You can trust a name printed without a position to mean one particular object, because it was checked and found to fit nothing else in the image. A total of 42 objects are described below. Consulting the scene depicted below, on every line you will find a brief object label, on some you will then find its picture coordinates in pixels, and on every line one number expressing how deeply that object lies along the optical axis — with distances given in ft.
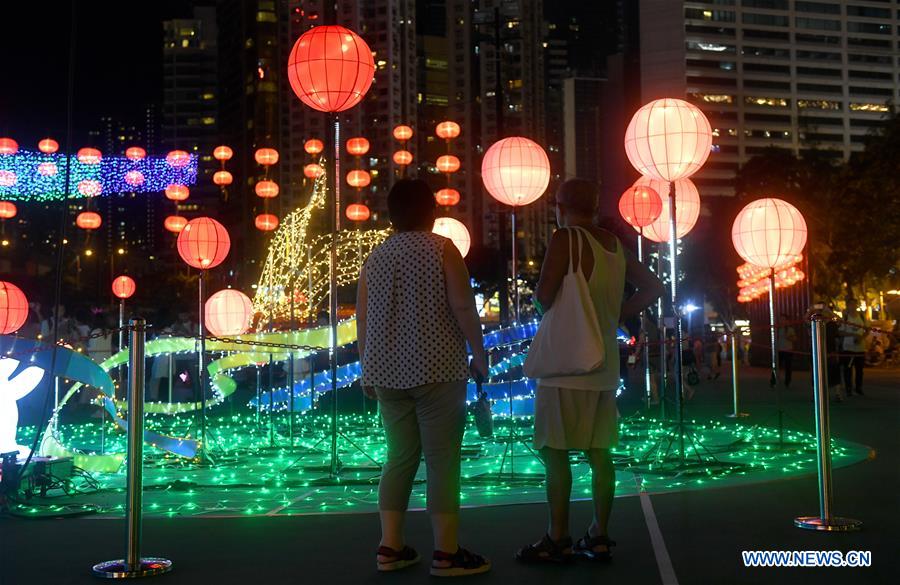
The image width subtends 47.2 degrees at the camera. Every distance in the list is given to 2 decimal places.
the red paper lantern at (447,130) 69.26
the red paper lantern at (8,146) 71.67
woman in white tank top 15.35
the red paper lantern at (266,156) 76.99
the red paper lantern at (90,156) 77.30
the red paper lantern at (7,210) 73.56
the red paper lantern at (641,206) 46.06
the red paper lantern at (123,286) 61.69
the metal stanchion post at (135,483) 15.21
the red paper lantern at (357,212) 84.84
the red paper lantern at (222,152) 81.71
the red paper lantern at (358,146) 74.79
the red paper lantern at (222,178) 80.02
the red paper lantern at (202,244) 42.39
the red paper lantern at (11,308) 47.09
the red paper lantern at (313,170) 83.20
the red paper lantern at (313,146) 82.48
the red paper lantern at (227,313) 54.54
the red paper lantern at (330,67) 29.86
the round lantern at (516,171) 41.39
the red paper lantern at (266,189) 80.18
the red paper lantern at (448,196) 74.33
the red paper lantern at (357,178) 80.23
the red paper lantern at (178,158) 78.07
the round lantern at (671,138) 31.32
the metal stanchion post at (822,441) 17.54
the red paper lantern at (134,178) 83.15
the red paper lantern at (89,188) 79.65
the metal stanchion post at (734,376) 46.52
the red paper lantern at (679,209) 47.34
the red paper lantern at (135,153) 82.94
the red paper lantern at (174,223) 77.19
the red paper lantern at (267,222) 81.15
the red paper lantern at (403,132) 76.07
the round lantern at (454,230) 50.67
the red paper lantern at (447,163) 70.03
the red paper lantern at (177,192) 77.92
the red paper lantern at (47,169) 79.09
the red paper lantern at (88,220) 77.52
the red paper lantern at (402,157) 78.23
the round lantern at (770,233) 45.98
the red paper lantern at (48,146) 77.97
